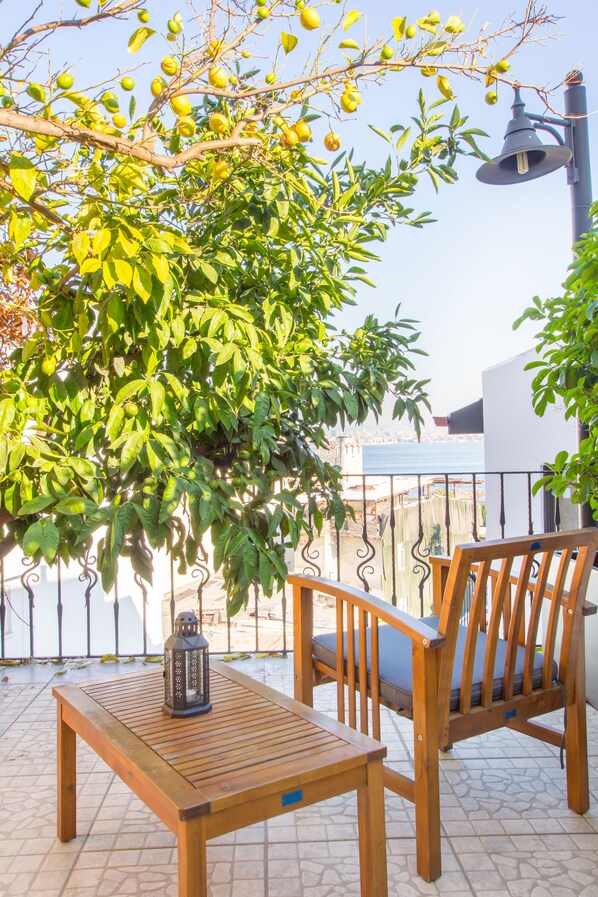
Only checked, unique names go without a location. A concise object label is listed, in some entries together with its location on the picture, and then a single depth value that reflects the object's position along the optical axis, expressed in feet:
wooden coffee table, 4.19
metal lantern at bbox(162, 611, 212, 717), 5.58
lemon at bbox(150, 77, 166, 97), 4.04
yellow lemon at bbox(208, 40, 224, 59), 4.11
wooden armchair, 5.63
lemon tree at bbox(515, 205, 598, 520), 8.58
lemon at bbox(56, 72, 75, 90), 4.25
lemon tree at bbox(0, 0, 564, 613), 4.06
